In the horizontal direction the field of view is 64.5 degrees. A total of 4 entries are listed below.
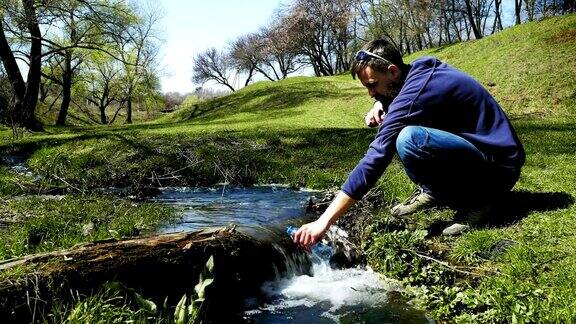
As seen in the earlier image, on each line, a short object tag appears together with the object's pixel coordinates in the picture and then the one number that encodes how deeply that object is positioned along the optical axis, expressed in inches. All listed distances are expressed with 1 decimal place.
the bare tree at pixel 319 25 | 2426.2
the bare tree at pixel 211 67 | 3395.7
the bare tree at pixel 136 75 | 2093.4
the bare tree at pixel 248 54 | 3112.7
